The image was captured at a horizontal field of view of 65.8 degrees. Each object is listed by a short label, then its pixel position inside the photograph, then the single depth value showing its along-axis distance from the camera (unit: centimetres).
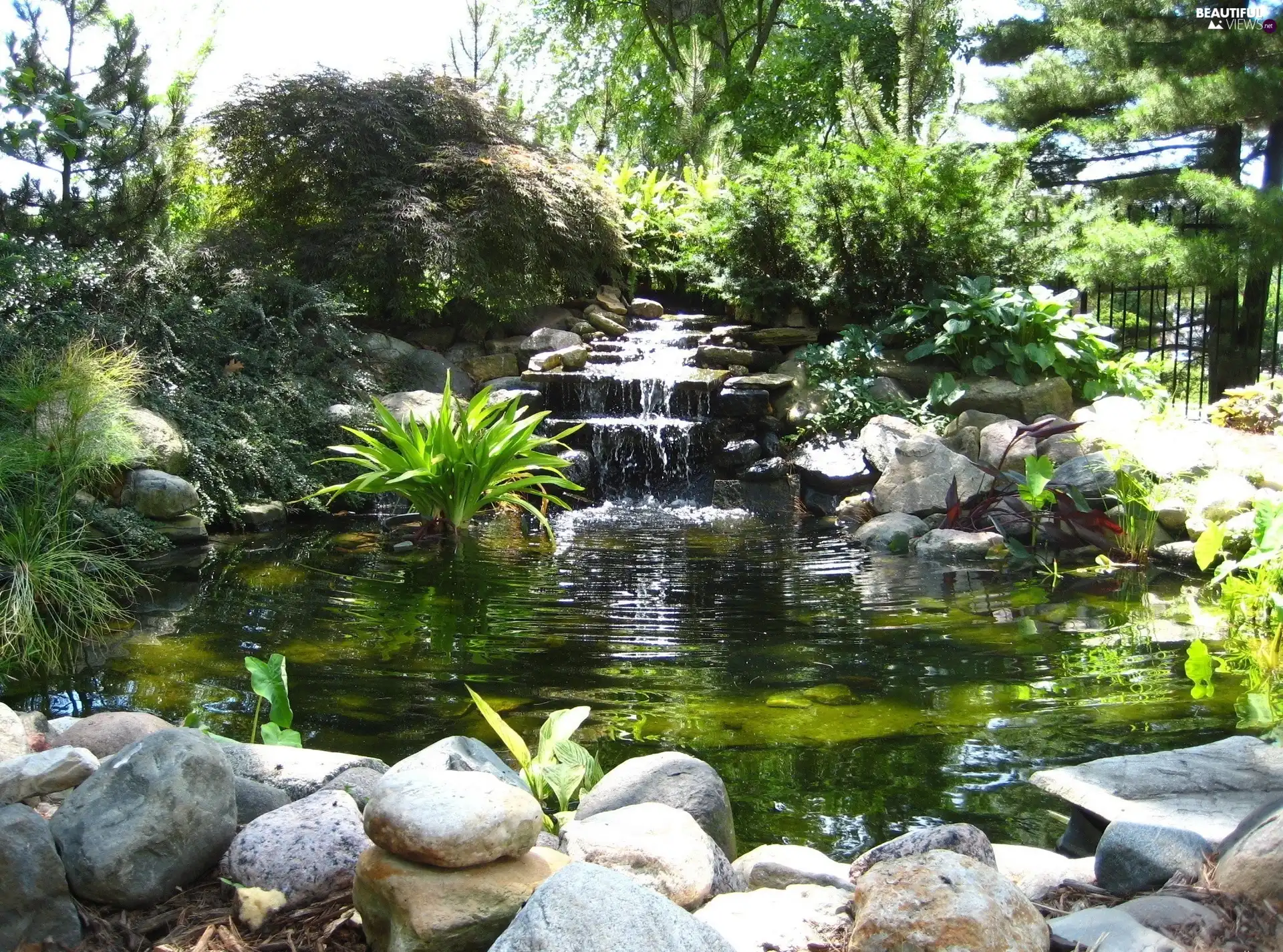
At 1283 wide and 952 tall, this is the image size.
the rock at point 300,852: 197
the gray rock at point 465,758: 229
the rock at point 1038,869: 210
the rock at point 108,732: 278
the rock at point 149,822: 192
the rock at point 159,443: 643
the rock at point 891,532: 655
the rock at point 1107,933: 170
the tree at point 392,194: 984
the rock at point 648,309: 1184
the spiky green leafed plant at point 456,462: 635
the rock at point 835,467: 812
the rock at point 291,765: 248
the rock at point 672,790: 241
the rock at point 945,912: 164
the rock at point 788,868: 212
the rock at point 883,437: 799
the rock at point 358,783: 235
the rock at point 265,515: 723
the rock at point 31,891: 180
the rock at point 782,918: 182
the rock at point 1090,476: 643
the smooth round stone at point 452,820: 177
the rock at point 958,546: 624
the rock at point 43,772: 225
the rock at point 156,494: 621
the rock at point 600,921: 148
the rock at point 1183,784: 229
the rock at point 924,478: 710
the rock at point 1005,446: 730
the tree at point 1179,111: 938
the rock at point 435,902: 172
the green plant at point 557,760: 254
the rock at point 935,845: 207
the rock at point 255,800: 229
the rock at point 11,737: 257
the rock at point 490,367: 1024
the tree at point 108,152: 697
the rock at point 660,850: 203
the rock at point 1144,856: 199
